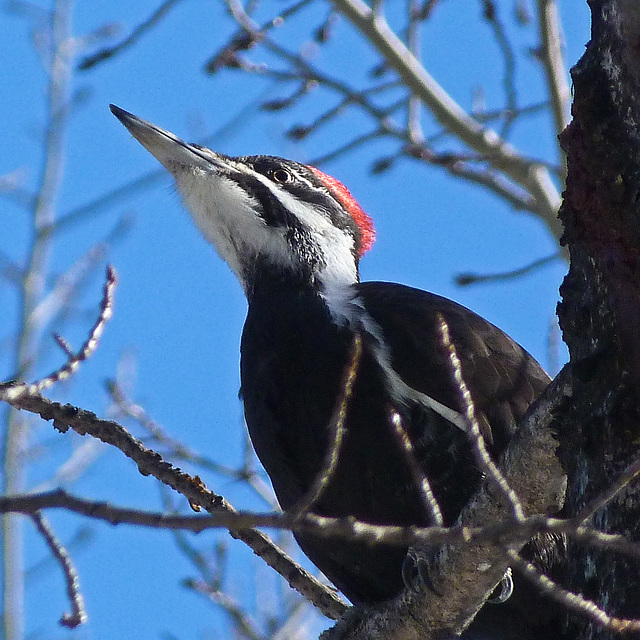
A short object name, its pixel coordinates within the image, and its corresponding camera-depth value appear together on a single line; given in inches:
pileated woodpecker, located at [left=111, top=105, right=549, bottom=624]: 267.0
